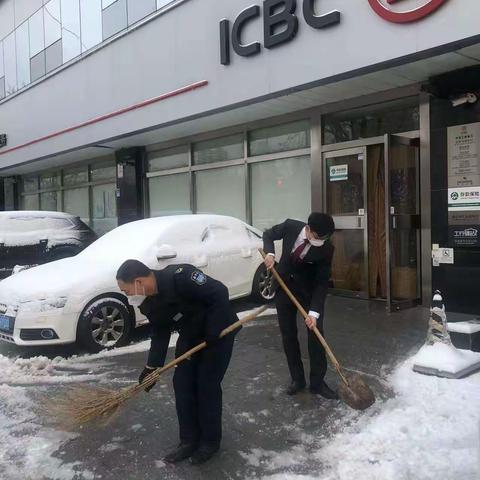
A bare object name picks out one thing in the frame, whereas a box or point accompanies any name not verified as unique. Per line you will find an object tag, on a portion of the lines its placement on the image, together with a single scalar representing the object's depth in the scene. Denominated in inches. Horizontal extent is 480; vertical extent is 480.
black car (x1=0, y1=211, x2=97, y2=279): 421.1
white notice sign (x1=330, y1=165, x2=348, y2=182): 330.6
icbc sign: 244.1
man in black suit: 161.5
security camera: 258.4
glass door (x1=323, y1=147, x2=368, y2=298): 317.7
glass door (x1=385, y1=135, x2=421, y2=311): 288.0
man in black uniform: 121.6
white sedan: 219.6
